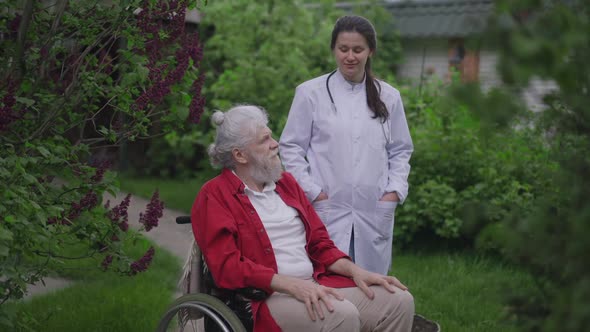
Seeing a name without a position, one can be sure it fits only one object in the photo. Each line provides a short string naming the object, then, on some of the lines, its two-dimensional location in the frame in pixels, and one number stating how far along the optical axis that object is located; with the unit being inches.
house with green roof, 407.7
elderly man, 110.9
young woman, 141.9
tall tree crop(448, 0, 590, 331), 48.1
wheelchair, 106.7
